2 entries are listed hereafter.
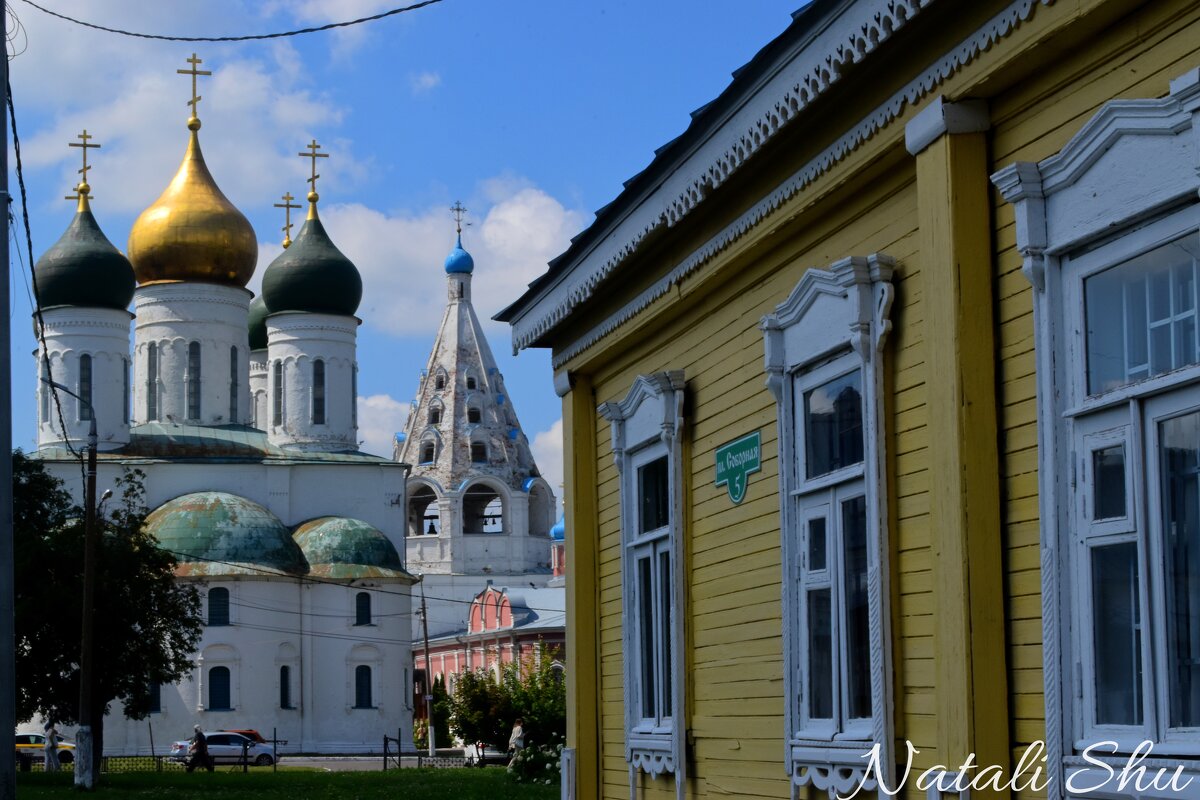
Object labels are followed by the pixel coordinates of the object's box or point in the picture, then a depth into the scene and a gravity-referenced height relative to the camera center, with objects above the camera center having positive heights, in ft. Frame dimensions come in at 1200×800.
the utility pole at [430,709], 197.83 -12.52
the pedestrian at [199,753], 147.95 -11.92
